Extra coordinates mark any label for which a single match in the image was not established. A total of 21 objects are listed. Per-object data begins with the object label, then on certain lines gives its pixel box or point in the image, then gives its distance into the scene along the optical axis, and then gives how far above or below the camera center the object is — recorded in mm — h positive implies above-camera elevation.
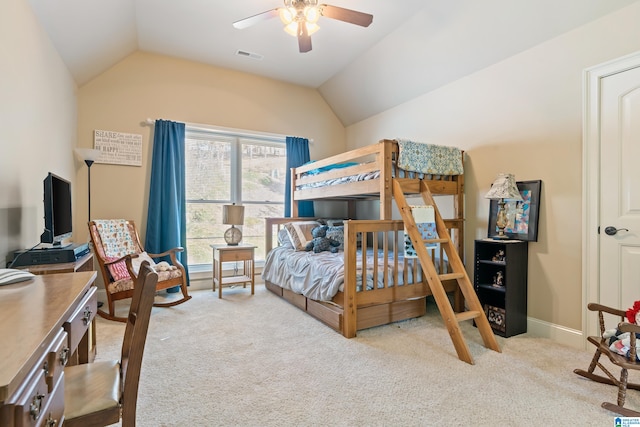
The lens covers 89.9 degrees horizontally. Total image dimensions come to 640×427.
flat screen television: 2105 +8
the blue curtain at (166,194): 3975 +208
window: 4418 +399
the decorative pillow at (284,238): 4246 -385
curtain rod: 4048 +1110
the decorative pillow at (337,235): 4000 -321
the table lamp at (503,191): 2722 +149
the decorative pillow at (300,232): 4007 -295
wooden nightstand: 3877 -601
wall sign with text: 3796 +773
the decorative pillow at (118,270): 3166 -600
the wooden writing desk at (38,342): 651 -335
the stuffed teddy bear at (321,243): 3794 -400
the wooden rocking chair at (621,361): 1633 -808
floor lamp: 3377 +594
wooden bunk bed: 2711 -538
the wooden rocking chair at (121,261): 3099 -515
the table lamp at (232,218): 4129 -104
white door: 2275 +135
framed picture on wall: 2775 -42
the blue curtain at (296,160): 4824 +753
